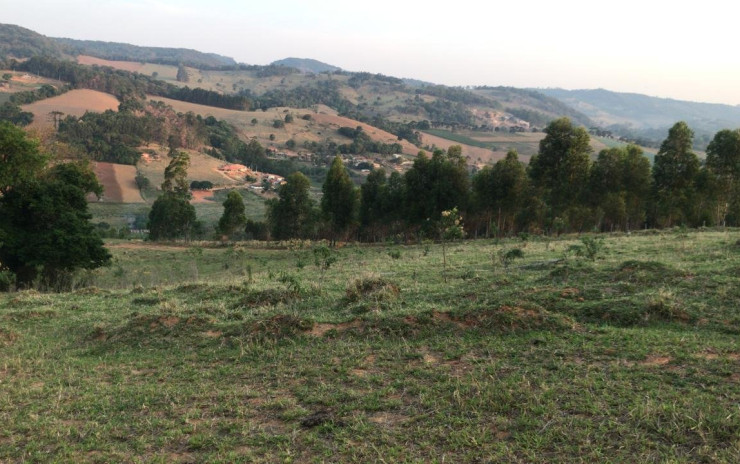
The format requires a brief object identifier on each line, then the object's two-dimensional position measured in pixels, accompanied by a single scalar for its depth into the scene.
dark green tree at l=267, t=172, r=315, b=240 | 47.47
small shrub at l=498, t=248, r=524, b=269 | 17.62
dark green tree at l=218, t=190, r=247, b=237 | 50.53
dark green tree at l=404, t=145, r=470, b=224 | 40.81
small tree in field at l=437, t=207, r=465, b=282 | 17.91
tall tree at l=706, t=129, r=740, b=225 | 33.62
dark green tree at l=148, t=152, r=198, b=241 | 55.22
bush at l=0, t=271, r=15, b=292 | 19.68
